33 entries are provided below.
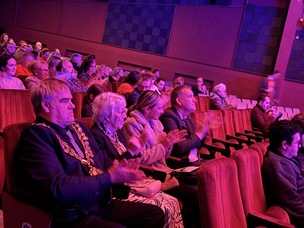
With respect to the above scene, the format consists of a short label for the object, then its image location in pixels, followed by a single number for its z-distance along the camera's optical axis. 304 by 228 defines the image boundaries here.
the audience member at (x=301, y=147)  2.68
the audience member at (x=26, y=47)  5.52
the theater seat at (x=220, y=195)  1.54
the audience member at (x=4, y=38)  7.23
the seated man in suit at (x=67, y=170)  1.38
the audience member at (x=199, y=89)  6.73
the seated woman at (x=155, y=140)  2.19
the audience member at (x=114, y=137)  1.90
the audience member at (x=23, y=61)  4.29
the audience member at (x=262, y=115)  4.90
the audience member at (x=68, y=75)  3.70
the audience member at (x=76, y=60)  6.08
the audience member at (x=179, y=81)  6.52
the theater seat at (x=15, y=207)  1.40
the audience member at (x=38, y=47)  8.04
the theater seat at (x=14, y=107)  2.38
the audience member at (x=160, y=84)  5.83
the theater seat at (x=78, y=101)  2.87
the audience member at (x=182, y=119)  2.68
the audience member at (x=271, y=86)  7.63
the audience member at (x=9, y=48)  5.78
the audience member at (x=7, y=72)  3.09
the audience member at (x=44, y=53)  6.55
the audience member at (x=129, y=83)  4.18
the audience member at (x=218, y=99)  5.05
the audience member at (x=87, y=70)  4.55
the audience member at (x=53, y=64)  3.88
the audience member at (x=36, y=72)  3.34
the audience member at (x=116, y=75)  5.68
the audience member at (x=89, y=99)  2.72
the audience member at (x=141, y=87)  3.53
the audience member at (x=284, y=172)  1.98
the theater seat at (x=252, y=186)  1.87
